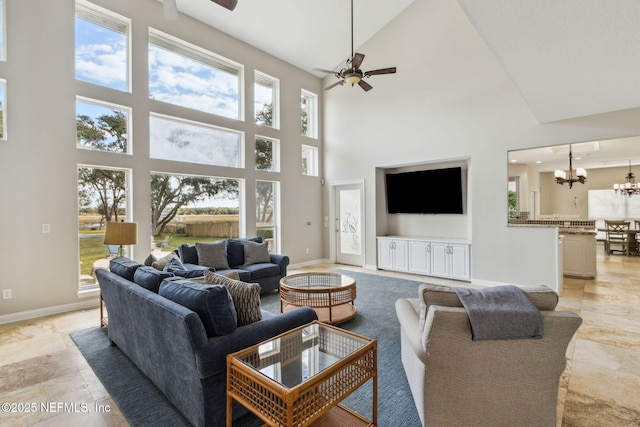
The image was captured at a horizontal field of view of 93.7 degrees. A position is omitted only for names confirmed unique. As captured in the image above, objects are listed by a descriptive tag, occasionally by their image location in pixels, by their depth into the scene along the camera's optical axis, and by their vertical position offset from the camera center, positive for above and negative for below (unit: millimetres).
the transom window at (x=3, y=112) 3693 +1290
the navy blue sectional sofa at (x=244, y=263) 4688 -800
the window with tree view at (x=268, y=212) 6543 +40
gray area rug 1960 -1318
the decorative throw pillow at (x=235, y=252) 5105 -649
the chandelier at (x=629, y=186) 8141 +655
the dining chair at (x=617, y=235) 7938 -688
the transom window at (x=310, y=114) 7653 +2563
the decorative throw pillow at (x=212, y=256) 4707 -655
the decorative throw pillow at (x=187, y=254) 4717 -619
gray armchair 1566 -840
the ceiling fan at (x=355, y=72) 4035 +1929
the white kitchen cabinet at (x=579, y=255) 5480 -822
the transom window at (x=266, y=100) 6566 +2553
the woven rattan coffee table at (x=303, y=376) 1406 -895
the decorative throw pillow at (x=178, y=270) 2840 -548
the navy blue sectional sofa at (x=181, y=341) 1732 -819
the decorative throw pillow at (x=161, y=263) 3213 -526
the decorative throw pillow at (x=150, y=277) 2371 -509
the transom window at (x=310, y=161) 7629 +1350
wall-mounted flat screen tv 5945 +440
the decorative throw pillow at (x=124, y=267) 2736 -491
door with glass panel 7160 -252
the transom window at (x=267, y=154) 6535 +1337
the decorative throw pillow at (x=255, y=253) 5137 -688
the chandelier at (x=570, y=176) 6781 +803
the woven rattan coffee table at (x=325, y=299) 3465 -1039
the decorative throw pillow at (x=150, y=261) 3350 -516
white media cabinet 5566 -875
